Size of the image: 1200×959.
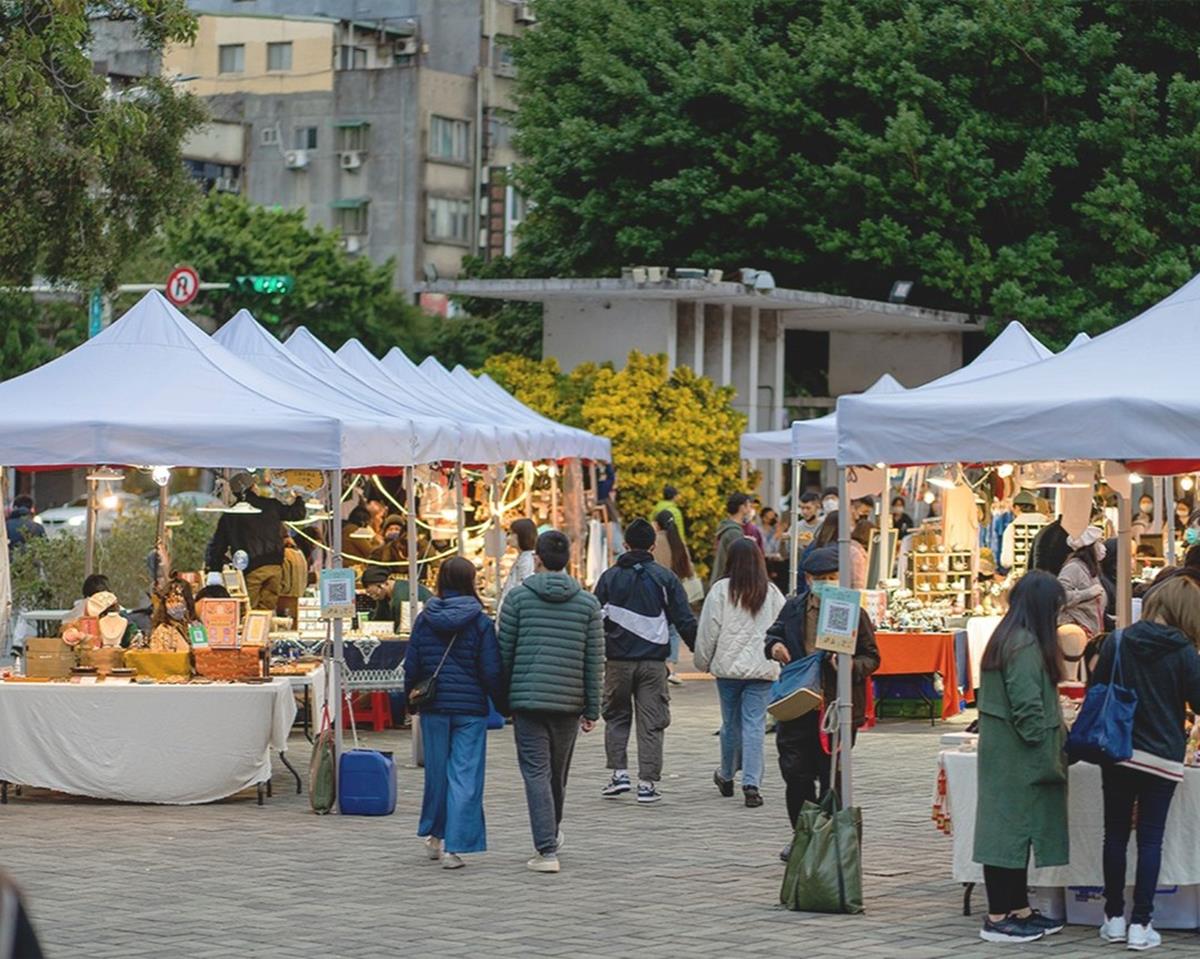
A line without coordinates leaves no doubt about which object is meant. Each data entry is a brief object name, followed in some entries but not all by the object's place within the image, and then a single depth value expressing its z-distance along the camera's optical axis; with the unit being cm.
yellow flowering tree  3061
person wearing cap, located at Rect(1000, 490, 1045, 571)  2103
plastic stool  1844
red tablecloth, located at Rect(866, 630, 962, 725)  1861
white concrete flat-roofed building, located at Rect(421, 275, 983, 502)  3120
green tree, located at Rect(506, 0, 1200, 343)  3222
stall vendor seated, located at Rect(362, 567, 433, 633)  1866
